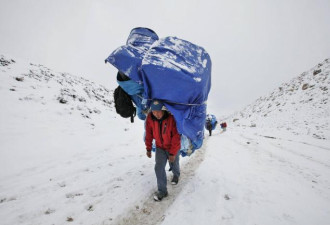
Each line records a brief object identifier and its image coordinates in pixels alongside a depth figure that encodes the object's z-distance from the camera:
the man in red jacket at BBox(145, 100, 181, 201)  3.49
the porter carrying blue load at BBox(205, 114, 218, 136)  14.14
